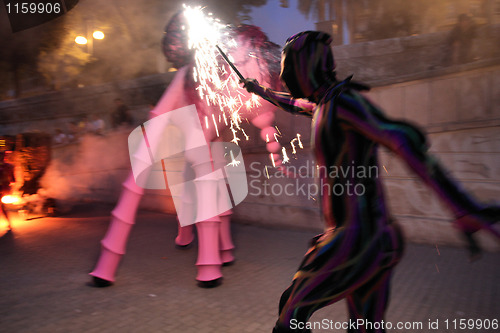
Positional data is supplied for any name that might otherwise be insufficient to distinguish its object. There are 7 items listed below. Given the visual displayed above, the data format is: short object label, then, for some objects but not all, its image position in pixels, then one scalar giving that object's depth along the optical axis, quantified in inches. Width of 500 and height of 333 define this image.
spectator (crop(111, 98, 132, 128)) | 414.0
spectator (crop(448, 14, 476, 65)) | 243.0
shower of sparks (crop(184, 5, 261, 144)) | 168.9
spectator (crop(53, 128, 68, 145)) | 496.3
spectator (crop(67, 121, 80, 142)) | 463.5
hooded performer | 67.7
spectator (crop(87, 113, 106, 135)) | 431.7
